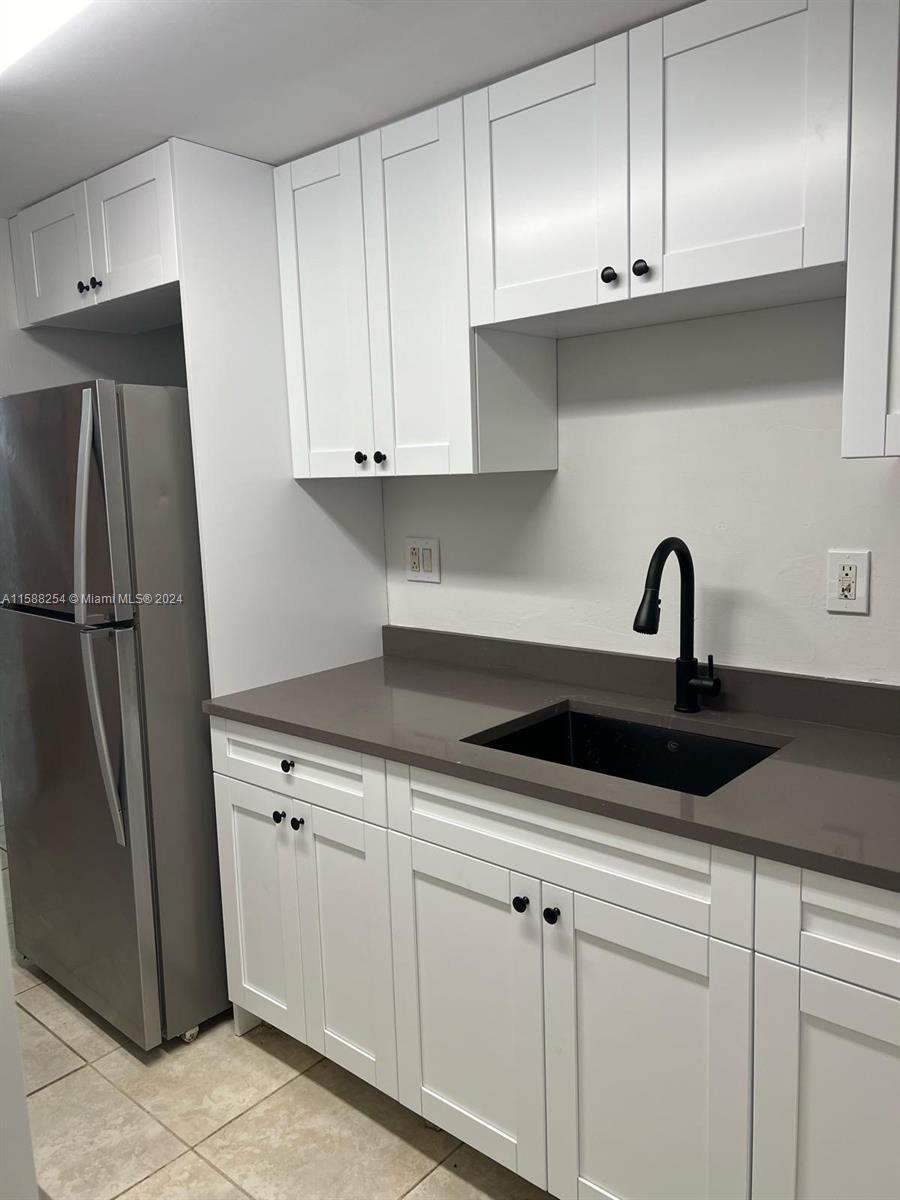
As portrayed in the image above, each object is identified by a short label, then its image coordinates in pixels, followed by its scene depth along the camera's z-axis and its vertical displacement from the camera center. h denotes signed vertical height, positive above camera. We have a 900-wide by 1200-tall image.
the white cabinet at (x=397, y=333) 1.99 +0.34
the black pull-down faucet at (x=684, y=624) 1.75 -0.28
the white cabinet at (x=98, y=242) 2.16 +0.63
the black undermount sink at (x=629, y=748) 1.86 -0.57
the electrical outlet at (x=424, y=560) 2.55 -0.22
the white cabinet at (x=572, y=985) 1.30 -0.86
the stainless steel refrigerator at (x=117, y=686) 2.16 -0.48
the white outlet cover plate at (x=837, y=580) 1.78 -0.21
